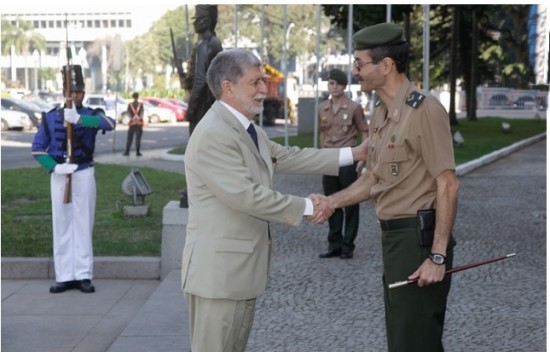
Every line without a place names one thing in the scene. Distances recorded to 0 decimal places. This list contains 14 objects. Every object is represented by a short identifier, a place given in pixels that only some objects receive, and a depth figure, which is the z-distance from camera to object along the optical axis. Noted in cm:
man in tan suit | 429
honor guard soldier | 876
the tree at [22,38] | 11537
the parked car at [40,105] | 4819
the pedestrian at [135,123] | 2762
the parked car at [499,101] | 6700
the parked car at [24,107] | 4500
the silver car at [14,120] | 4406
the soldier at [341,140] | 1010
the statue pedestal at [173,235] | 928
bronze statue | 950
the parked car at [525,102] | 6470
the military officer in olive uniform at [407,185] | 425
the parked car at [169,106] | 5556
